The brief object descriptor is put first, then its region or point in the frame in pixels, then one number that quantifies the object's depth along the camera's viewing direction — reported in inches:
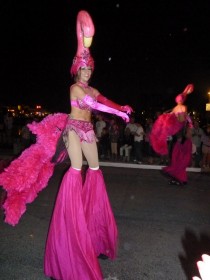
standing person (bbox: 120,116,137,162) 420.2
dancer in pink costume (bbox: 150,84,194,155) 275.4
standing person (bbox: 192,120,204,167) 388.8
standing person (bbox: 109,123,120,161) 427.5
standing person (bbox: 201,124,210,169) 365.1
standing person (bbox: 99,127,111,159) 437.7
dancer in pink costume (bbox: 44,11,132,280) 111.0
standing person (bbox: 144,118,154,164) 417.1
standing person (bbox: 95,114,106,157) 431.8
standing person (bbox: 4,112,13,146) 566.1
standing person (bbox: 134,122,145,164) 410.9
